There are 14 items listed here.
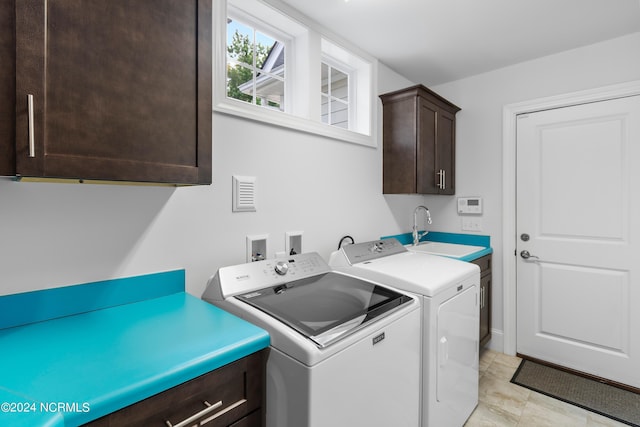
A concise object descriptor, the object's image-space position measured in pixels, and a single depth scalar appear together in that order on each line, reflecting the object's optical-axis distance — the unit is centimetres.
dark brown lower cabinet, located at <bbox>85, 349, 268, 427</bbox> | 76
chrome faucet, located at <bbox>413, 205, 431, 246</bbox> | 281
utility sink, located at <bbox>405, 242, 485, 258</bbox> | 266
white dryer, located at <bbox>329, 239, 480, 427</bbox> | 151
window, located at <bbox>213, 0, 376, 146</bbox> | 161
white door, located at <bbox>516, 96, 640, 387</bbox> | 223
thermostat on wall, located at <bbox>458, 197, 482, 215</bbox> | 286
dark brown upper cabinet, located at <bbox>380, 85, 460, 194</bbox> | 247
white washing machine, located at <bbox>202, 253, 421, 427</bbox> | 99
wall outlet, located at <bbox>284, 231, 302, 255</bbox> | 189
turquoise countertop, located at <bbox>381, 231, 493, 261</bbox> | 277
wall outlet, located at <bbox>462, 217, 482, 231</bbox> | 287
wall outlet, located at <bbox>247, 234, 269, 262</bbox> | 171
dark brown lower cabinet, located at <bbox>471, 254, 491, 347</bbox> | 258
